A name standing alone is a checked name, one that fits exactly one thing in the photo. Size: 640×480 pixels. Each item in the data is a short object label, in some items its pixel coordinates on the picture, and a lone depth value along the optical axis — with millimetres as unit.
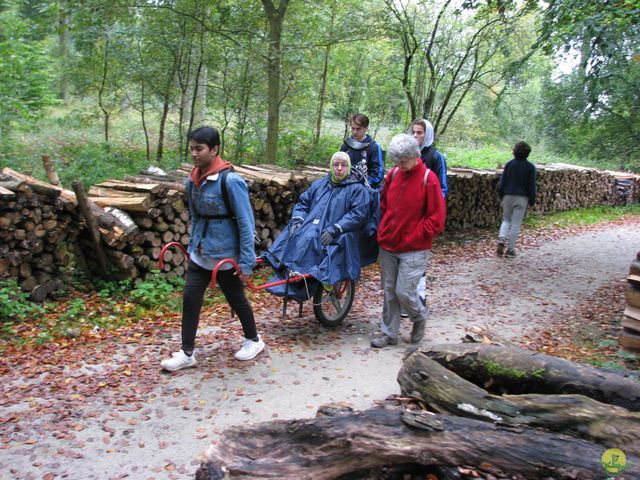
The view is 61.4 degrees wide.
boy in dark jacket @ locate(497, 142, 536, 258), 9711
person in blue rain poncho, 5426
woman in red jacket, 4996
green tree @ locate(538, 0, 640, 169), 7586
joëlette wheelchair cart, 5363
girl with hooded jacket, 6094
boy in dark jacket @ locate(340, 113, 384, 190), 6535
